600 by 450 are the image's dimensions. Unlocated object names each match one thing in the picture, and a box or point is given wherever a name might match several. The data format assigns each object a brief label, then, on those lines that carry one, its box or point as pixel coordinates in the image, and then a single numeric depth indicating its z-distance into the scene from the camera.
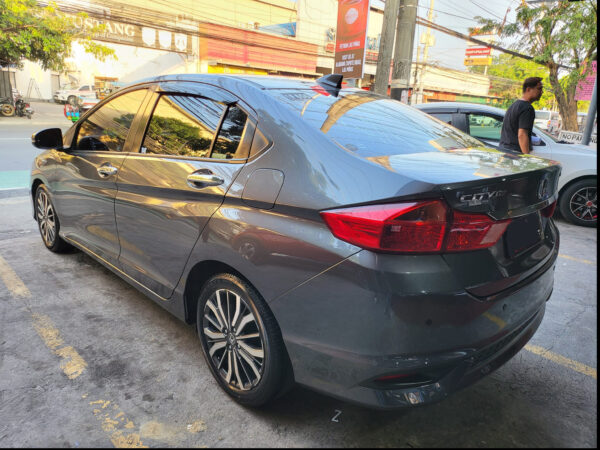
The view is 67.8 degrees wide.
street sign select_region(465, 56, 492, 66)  52.80
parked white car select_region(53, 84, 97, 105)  33.35
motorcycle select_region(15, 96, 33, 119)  22.47
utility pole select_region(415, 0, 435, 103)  36.75
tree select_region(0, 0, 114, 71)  18.54
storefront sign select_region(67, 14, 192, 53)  24.67
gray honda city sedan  1.59
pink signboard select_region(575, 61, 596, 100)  14.26
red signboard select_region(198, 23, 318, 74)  27.19
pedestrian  5.22
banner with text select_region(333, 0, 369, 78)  9.37
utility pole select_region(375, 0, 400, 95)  7.69
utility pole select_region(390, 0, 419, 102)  7.74
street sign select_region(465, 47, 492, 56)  51.87
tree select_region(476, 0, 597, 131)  11.20
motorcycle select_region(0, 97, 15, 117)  22.37
